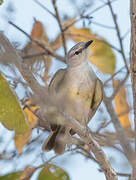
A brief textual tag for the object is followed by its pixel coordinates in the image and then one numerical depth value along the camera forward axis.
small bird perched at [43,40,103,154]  7.11
